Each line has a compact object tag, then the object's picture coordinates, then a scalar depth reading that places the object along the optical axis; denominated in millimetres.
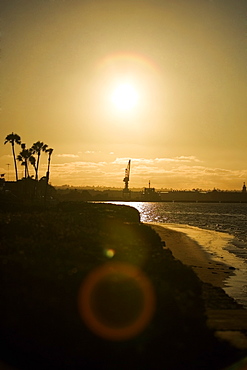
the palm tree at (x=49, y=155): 88131
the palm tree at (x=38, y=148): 85250
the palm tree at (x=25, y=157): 83688
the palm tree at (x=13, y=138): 78688
